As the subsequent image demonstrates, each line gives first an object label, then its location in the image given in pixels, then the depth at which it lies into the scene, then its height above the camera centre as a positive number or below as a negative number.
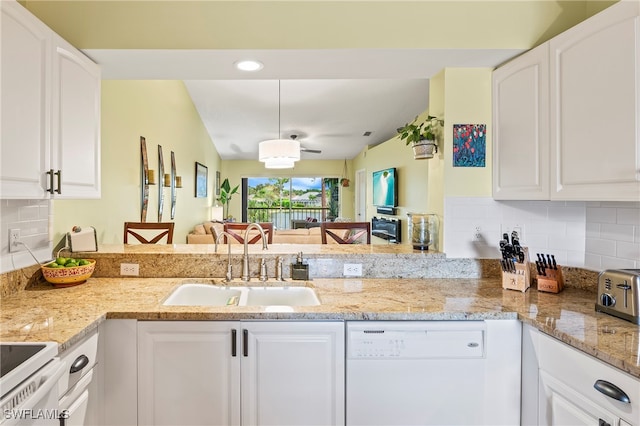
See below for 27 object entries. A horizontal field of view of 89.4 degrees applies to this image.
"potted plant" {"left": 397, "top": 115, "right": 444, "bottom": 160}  2.01 +0.48
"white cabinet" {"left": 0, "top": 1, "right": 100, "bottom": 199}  1.23 +0.42
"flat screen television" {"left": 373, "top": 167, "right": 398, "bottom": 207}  5.95 +0.49
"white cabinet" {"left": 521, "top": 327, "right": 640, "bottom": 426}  0.96 -0.59
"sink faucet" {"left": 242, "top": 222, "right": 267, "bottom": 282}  1.84 -0.30
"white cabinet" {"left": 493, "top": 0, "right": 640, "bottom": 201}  1.25 +0.45
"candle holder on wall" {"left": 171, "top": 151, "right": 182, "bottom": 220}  4.73 +0.41
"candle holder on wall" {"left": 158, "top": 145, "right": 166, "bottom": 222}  4.17 +0.29
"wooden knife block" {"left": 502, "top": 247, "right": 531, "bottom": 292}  1.68 -0.34
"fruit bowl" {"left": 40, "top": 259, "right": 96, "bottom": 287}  1.69 -0.34
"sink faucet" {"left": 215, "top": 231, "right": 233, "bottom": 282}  1.86 -0.31
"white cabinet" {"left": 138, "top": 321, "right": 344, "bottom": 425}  1.36 -0.68
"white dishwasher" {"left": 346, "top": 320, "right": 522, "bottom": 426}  1.36 -0.69
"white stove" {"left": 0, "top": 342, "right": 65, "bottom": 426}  0.84 -0.48
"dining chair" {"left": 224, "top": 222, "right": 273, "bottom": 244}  2.89 -0.19
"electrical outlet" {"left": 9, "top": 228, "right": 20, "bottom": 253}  1.61 -0.15
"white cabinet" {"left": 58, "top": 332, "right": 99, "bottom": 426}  1.14 -0.65
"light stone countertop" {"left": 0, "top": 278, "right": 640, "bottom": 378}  1.13 -0.42
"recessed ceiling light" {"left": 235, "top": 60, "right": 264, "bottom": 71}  1.90 +0.88
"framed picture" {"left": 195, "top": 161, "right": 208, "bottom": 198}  6.23 +0.62
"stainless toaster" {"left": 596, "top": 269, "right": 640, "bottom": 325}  1.24 -0.32
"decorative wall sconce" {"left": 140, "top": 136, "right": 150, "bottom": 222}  3.61 +0.35
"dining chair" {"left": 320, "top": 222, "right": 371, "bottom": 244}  2.90 -0.17
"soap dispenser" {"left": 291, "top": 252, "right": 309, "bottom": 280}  1.89 -0.35
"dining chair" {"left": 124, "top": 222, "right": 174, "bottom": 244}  2.93 -0.16
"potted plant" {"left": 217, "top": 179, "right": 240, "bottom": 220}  7.96 +0.47
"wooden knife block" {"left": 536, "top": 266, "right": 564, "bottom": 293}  1.67 -0.35
